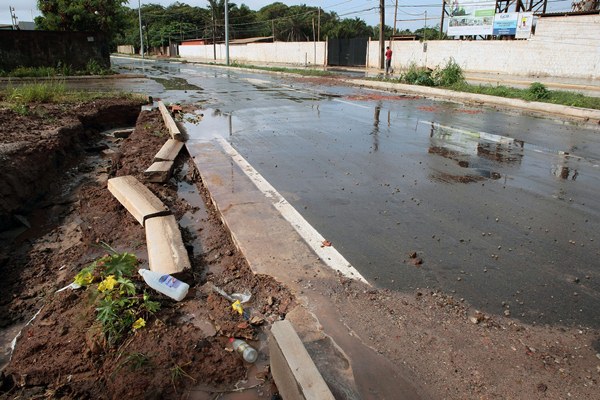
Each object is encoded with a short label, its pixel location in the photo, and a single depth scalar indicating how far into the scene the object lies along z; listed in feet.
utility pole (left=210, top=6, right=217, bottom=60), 192.03
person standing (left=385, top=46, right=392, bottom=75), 92.89
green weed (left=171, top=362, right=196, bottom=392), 8.44
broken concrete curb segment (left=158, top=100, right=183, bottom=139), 28.67
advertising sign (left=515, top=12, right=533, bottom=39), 79.78
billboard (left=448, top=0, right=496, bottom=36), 89.76
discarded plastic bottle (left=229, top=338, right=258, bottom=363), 9.07
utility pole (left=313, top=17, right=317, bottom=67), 149.97
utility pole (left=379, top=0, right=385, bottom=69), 95.14
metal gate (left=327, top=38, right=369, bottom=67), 134.82
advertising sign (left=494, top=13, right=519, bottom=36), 84.17
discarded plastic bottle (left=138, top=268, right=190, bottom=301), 10.91
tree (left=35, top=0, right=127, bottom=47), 89.97
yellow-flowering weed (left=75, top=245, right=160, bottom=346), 9.48
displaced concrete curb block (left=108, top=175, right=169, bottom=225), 15.89
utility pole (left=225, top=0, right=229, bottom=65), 122.16
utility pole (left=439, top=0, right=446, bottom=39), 108.08
